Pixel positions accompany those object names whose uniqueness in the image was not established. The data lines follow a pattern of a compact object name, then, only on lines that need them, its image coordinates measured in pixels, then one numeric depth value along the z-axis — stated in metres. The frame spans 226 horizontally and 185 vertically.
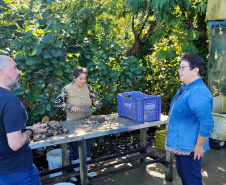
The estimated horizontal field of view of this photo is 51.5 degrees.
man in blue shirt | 1.80
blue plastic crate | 3.39
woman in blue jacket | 2.32
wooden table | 2.78
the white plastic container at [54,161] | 3.72
